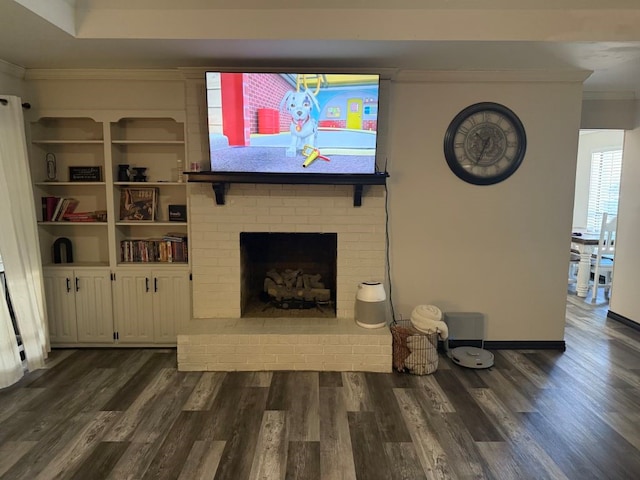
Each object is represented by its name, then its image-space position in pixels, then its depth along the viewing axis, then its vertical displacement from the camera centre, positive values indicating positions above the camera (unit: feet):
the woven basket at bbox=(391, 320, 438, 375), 10.68 -4.07
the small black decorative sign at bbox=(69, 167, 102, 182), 12.26 +0.45
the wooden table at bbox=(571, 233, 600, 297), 17.99 -3.03
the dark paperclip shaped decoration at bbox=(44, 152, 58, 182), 12.30 +0.68
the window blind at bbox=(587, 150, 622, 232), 20.26 +0.33
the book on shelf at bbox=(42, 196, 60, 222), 12.13 -0.50
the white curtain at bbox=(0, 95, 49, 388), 9.81 -1.43
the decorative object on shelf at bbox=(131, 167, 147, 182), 12.34 +0.43
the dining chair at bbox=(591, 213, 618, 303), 17.25 -2.75
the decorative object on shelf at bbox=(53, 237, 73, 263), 12.42 -1.74
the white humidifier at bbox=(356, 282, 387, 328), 11.16 -3.00
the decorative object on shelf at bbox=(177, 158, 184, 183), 12.24 +0.55
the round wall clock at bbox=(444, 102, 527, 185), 11.62 +1.33
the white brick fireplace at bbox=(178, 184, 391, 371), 11.63 -1.27
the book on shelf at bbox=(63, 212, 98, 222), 12.19 -0.80
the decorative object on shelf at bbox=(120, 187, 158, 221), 12.44 -0.42
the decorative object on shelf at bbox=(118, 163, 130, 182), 12.23 +0.45
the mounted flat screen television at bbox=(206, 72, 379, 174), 10.38 +1.70
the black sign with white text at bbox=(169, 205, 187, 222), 12.46 -0.68
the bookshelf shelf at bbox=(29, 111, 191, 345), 11.93 -1.22
